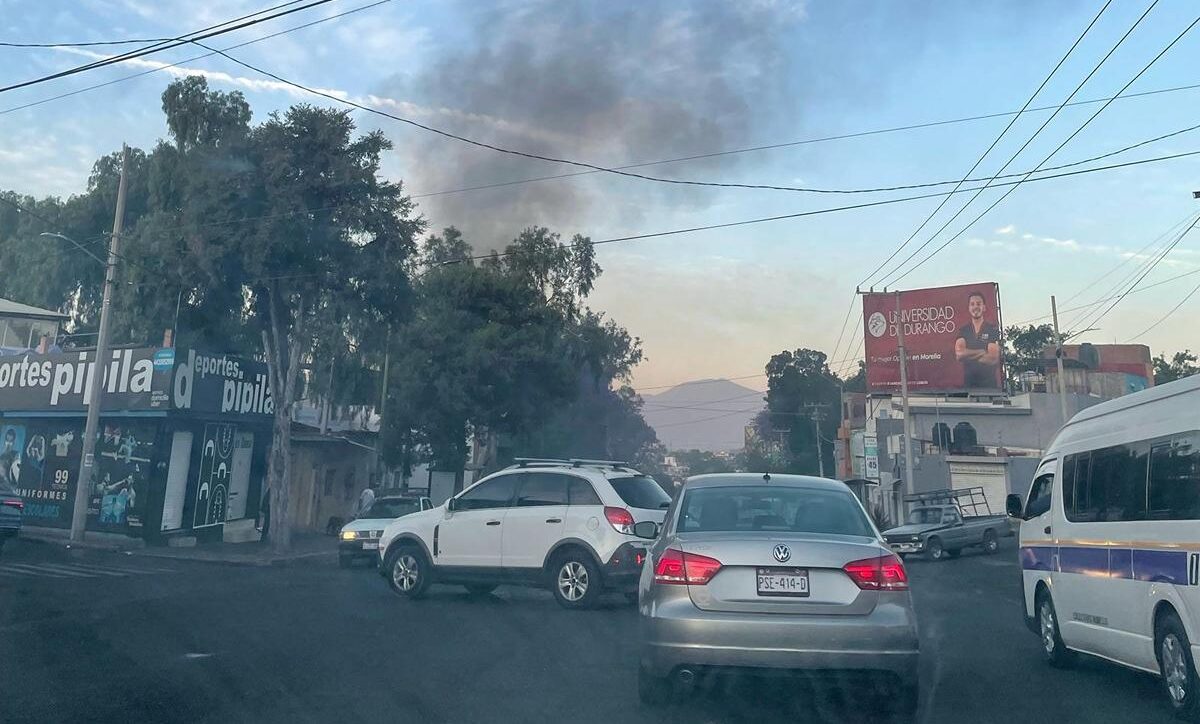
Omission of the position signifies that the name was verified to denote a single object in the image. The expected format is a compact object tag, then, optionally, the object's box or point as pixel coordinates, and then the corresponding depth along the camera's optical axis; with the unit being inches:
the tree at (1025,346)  3182.6
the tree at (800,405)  3139.8
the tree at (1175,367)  2925.2
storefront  1047.6
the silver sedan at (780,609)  251.3
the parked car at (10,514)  782.5
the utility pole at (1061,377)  1346.0
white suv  504.1
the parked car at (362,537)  842.2
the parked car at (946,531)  1179.3
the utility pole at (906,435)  1507.1
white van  270.1
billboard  2087.8
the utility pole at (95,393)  963.3
